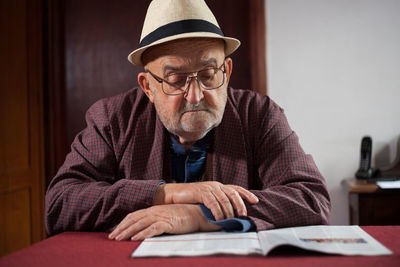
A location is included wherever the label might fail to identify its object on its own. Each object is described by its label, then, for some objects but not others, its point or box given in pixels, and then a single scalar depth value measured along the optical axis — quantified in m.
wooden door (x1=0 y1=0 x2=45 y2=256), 2.61
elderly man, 1.11
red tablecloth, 0.76
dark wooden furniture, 2.05
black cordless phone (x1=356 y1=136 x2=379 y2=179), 2.40
